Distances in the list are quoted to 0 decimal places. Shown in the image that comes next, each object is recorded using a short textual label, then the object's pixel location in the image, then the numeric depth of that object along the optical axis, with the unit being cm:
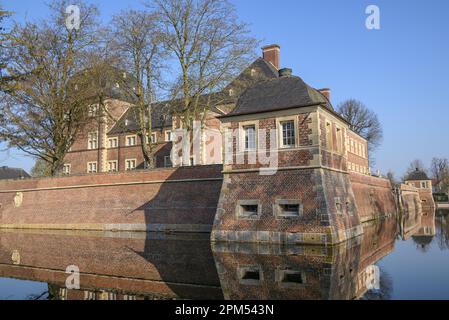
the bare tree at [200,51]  2358
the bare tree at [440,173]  7204
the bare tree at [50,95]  2373
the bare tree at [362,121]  4868
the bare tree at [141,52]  2359
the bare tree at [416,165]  9053
